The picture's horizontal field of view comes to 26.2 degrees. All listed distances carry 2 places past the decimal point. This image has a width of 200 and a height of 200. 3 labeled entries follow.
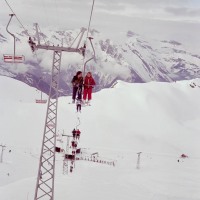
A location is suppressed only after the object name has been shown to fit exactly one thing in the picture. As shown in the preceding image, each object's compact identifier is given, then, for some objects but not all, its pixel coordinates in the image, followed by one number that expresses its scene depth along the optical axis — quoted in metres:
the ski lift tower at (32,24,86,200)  24.39
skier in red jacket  27.62
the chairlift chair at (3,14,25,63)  27.69
